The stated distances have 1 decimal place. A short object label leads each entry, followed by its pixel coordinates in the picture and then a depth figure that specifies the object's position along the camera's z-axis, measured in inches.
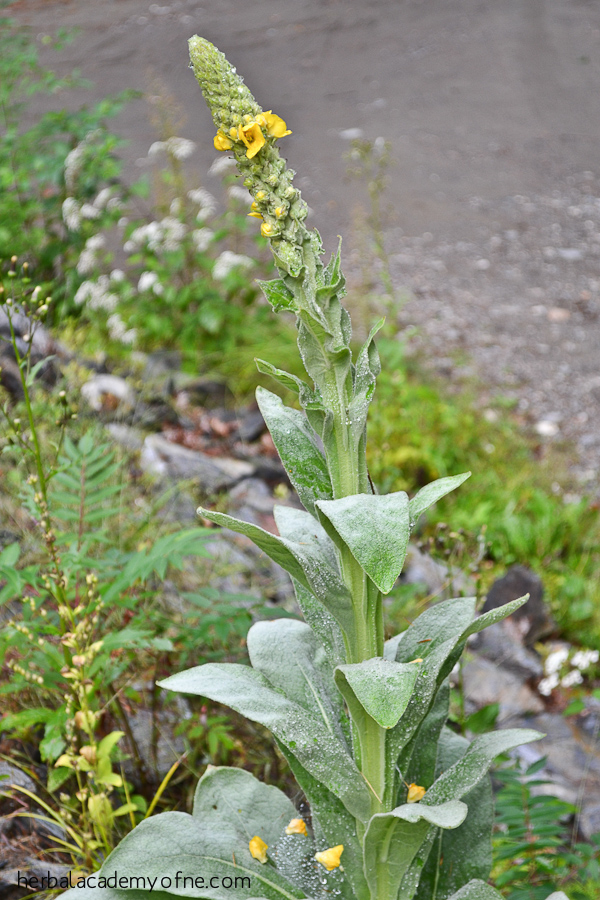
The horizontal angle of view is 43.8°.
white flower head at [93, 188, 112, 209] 187.0
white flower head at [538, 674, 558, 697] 115.8
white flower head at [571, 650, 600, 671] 114.0
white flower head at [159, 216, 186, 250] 184.1
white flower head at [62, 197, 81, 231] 185.2
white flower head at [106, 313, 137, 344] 175.8
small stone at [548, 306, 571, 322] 225.9
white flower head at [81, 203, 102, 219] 183.5
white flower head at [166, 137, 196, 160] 193.8
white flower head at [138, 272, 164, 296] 175.5
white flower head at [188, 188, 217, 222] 188.1
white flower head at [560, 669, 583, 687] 117.1
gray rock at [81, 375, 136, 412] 157.8
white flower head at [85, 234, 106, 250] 179.3
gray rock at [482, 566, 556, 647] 133.3
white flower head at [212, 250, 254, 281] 177.9
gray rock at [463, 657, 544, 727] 120.0
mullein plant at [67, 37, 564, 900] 41.6
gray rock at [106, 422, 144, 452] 148.6
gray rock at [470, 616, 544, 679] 127.8
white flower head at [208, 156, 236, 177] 182.1
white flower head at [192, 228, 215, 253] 183.0
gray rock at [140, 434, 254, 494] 142.3
